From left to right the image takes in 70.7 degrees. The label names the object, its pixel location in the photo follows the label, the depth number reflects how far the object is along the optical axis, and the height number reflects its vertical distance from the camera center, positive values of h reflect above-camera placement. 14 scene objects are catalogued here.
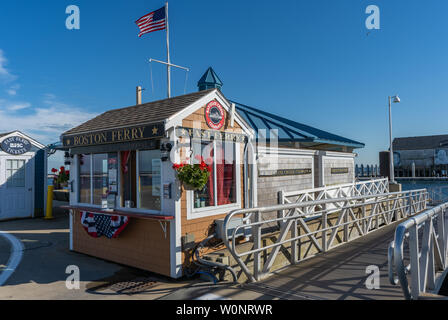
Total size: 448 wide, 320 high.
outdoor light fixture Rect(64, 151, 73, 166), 7.25 +0.28
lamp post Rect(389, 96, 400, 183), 17.36 +2.26
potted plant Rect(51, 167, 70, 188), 8.60 -0.16
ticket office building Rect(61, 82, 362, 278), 5.36 -0.11
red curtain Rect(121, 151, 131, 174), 6.27 +0.17
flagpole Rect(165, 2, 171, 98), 11.34 +3.76
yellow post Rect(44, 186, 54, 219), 11.73 -1.37
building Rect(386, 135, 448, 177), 52.28 +1.77
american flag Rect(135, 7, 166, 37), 10.96 +5.19
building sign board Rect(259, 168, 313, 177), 8.10 -0.14
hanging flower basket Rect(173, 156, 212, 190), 5.17 -0.10
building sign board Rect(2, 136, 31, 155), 11.34 +0.93
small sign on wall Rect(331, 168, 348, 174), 10.67 -0.11
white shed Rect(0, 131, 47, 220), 11.36 -0.21
